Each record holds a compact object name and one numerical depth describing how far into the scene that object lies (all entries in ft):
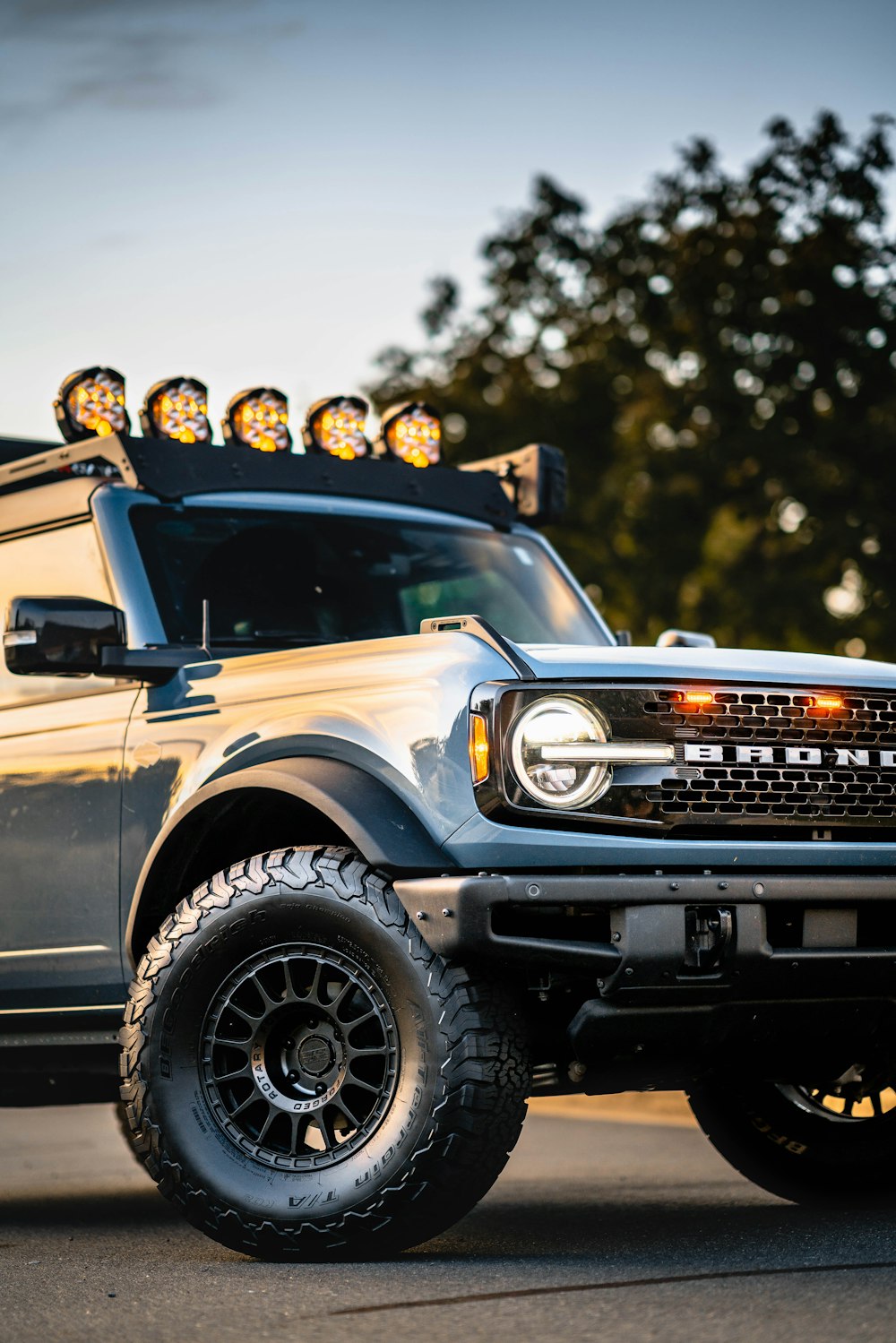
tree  60.34
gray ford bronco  14.33
